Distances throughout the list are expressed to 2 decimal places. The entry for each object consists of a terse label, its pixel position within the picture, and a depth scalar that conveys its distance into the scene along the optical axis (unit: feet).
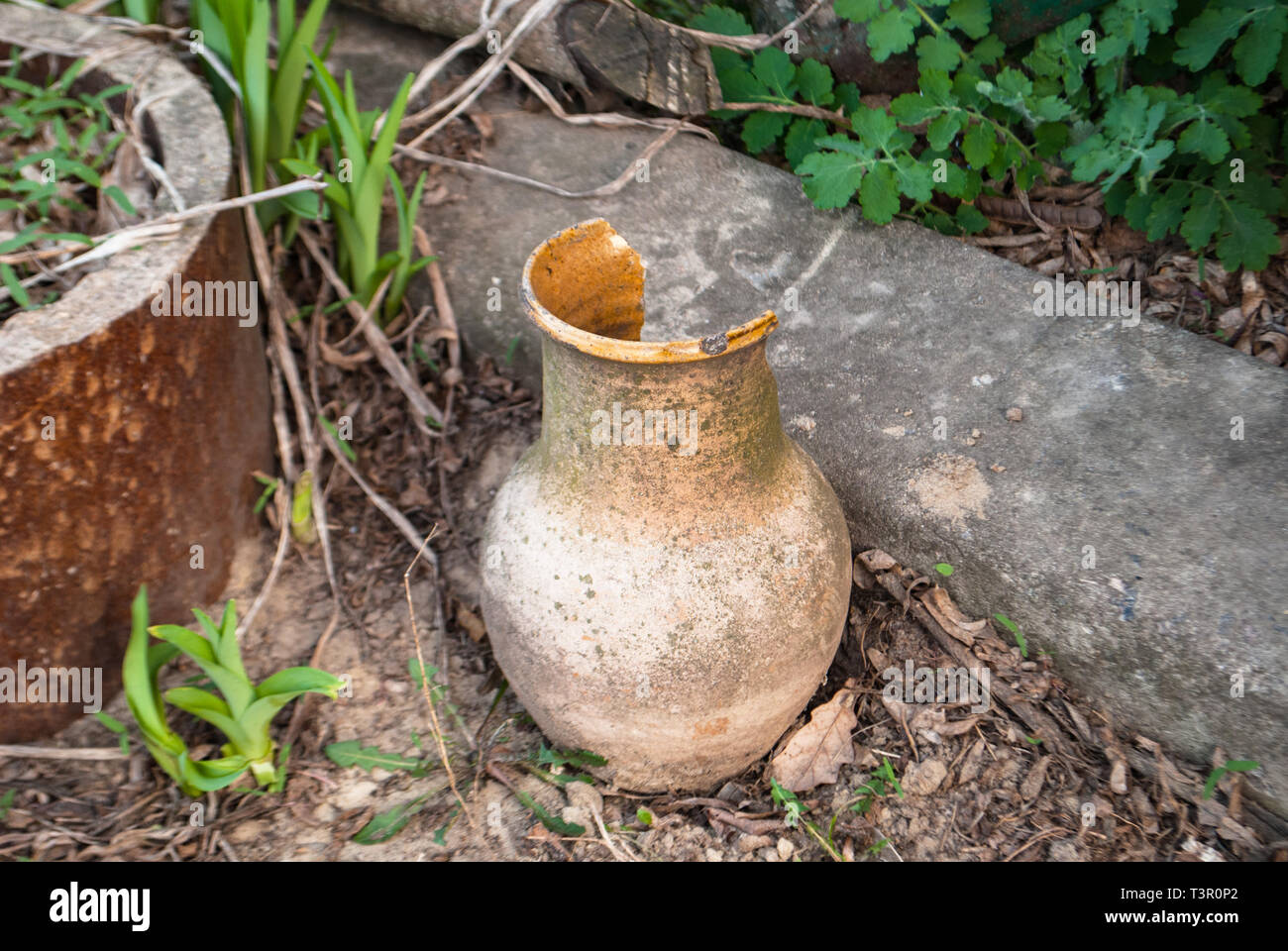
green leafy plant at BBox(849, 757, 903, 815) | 3.18
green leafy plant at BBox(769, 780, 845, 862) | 3.13
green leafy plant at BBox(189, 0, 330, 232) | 3.54
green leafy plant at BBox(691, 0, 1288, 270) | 3.54
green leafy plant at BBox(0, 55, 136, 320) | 3.24
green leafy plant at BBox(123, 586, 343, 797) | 3.06
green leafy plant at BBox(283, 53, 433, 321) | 3.53
